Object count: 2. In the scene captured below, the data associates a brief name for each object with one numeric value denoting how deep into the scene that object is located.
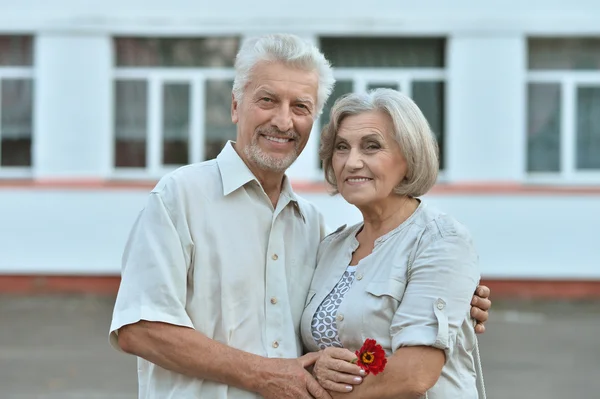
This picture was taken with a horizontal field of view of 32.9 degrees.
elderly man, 2.99
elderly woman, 2.89
